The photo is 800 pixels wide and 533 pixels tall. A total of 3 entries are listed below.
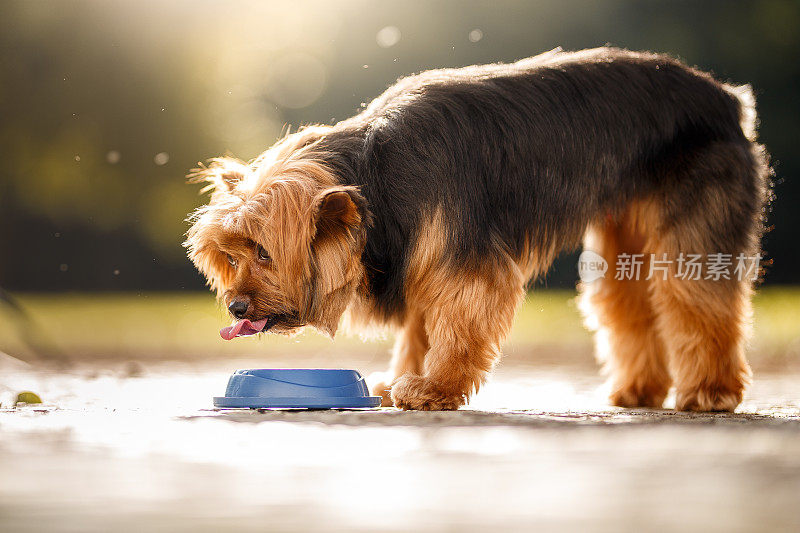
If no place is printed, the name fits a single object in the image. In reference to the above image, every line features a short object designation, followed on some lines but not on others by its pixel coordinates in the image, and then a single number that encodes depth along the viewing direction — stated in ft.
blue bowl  14.47
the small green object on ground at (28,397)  16.52
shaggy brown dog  14.37
